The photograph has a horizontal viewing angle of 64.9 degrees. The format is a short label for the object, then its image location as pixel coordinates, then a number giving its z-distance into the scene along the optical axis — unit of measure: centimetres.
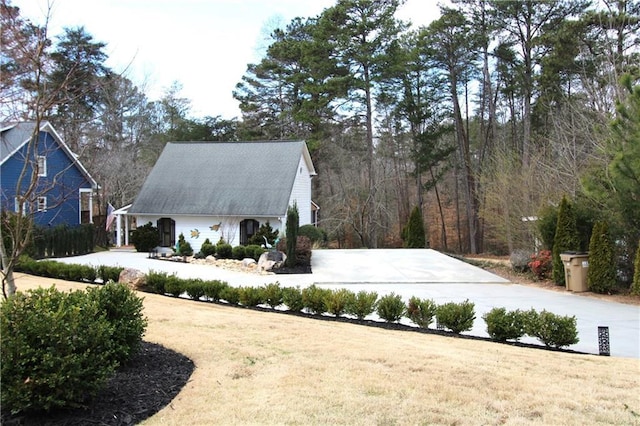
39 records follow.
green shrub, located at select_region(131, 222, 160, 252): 2452
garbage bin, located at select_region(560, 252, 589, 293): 1319
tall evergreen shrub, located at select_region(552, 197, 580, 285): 1385
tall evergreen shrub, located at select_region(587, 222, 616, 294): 1271
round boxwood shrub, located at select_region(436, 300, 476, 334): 824
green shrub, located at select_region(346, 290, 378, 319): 907
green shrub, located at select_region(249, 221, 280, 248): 2312
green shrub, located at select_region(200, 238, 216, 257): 2188
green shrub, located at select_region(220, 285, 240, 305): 1052
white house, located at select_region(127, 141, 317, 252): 2461
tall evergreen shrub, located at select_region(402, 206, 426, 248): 2623
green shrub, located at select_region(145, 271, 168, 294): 1159
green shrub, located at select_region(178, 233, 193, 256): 2336
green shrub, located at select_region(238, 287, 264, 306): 1025
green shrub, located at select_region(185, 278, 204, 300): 1108
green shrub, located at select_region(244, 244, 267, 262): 2000
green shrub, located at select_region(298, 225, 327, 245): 2448
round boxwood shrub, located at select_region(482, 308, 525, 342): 784
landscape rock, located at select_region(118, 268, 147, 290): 1182
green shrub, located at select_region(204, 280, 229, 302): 1088
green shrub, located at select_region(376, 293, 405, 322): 892
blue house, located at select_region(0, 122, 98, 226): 2202
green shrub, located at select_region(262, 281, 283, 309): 1008
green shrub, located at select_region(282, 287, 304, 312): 971
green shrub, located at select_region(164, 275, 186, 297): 1131
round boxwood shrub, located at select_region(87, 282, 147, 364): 518
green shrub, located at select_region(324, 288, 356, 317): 931
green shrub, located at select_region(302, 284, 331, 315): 954
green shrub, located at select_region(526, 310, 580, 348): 752
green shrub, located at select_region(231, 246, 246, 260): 2039
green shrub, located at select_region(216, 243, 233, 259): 2092
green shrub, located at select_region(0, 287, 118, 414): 383
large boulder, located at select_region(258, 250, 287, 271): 1736
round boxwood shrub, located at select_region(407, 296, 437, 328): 857
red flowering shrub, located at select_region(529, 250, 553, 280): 1500
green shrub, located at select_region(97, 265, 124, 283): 1272
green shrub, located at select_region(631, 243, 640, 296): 1197
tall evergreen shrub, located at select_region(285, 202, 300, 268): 1755
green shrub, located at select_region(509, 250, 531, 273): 1639
